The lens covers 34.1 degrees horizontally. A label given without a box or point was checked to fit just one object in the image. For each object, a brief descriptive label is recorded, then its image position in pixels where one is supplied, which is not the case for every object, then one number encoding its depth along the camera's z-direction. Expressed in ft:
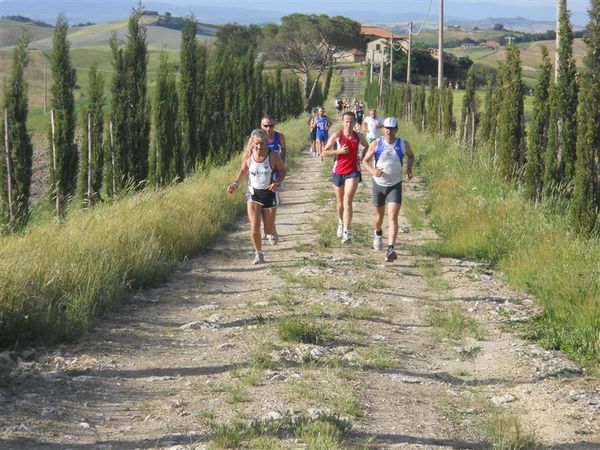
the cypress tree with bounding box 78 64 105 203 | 71.97
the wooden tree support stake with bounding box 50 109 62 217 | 68.08
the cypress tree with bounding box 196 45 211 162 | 87.30
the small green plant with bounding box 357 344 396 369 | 25.27
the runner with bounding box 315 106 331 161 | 95.20
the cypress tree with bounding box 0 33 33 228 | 64.80
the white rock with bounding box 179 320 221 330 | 28.89
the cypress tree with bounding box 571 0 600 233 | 39.40
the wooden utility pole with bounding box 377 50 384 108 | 246.35
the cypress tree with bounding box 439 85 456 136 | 107.80
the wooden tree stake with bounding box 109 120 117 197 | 70.23
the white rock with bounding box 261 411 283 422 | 20.11
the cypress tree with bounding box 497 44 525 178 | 58.03
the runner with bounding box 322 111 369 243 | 44.96
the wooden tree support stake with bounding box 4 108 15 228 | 61.93
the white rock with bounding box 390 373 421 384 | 24.22
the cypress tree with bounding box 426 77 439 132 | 121.08
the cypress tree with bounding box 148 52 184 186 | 79.77
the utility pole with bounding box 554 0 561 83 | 47.29
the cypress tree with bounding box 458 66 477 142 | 87.10
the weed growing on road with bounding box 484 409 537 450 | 19.43
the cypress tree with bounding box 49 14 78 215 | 67.46
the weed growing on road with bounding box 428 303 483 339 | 29.48
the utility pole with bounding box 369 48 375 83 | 272.72
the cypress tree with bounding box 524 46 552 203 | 51.37
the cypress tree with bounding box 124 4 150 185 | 70.64
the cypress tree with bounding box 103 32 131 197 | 70.13
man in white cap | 40.96
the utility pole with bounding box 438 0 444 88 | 115.14
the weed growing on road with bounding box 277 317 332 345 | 26.89
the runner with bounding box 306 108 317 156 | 102.71
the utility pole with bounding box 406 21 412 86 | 180.59
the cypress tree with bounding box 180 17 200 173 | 82.79
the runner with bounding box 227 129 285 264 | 39.73
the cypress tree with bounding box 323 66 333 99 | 309.01
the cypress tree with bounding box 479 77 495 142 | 78.11
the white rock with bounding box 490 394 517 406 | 22.93
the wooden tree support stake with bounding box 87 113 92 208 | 62.54
